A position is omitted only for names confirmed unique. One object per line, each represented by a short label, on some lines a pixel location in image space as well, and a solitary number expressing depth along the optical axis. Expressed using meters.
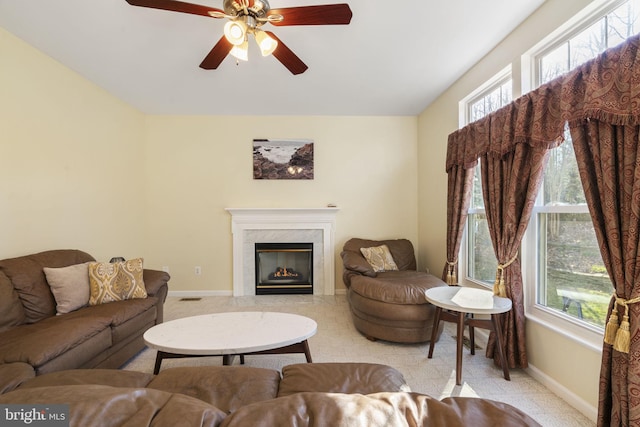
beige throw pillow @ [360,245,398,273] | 3.69
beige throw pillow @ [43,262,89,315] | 2.30
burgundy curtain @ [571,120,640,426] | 1.38
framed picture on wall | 4.35
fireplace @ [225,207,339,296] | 4.30
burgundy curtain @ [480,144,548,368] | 2.09
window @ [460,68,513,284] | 2.72
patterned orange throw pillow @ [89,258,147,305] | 2.51
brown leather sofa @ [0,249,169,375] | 1.69
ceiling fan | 1.65
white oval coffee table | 1.80
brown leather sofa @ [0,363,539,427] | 0.59
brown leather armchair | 2.65
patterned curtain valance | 1.42
